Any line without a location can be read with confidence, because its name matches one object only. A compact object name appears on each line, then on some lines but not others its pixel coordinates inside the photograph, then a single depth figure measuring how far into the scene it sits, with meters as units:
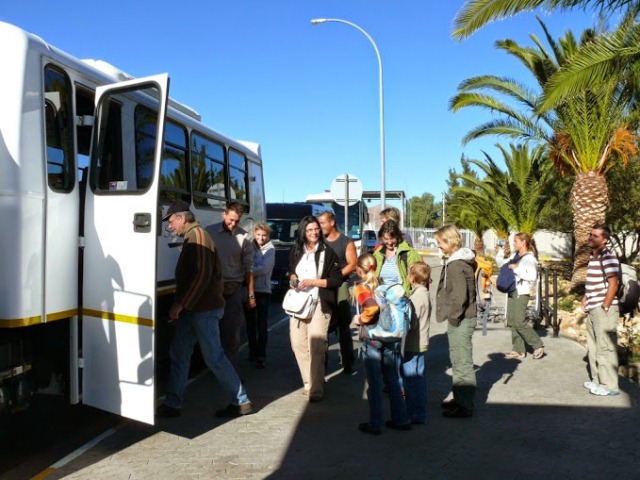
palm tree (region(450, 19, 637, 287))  14.17
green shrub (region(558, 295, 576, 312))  13.13
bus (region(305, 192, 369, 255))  23.80
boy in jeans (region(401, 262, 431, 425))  5.61
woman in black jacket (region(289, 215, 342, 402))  6.39
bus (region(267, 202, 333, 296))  17.08
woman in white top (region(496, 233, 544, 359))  8.42
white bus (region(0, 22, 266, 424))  4.25
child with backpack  5.23
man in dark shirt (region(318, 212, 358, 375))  7.12
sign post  14.38
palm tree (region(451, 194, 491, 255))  28.54
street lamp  19.46
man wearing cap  5.39
